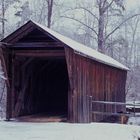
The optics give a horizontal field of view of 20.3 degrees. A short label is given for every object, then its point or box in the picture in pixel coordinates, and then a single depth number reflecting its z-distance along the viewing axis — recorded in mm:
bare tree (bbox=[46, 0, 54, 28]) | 34838
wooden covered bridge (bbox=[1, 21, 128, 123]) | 15461
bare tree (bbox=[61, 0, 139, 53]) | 38031
